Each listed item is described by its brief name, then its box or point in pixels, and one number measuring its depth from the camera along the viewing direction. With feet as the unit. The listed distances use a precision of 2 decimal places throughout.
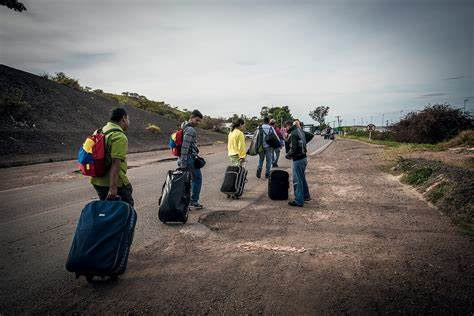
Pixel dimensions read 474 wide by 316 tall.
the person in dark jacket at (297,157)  21.24
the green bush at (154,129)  96.58
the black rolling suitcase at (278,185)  22.85
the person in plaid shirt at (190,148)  18.22
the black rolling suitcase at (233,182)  22.88
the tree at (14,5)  55.83
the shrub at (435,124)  81.82
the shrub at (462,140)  55.88
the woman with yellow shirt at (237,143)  23.54
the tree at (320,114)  466.29
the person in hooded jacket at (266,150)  31.73
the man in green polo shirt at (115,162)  10.98
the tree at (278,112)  311.60
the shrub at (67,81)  104.17
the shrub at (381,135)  115.75
